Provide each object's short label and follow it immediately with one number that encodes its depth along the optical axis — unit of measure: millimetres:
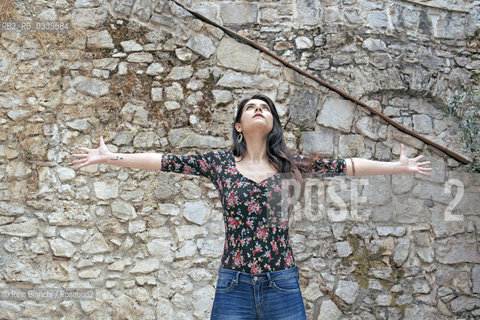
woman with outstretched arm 2031
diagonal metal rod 3518
